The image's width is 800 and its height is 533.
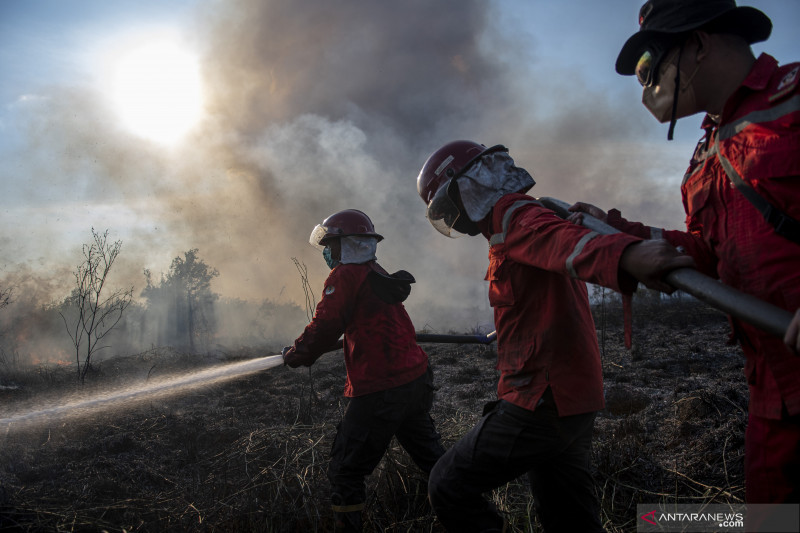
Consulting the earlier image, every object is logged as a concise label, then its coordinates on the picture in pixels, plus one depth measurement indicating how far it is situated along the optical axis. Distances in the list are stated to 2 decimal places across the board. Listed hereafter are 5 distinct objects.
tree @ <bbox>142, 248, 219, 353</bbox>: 38.12
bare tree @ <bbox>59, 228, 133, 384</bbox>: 10.05
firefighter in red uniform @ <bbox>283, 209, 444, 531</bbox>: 3.23
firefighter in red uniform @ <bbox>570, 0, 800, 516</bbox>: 1.25
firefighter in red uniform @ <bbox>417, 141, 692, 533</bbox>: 1.95
